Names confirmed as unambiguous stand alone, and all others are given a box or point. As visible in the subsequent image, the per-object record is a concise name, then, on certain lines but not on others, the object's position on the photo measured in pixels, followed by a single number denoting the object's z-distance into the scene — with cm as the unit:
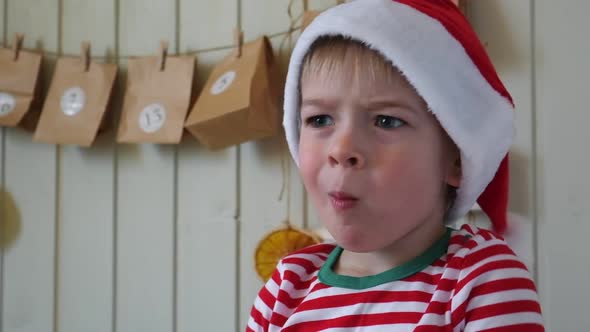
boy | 65
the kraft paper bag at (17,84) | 137
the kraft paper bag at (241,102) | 113
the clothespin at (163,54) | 132
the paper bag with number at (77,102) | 133
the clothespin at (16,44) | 142
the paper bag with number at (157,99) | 125
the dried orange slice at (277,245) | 118
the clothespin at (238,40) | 123
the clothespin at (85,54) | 140
